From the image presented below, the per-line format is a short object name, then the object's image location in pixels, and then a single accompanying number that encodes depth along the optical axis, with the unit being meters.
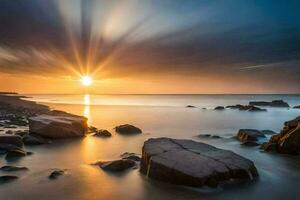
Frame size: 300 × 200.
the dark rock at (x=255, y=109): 47.14
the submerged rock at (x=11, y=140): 11.59
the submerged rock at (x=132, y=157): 10.16
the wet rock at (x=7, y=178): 7.68
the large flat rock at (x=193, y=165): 7.25
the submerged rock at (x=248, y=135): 14.56
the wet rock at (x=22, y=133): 14.47
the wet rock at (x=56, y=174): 8.27
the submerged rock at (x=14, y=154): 10.26
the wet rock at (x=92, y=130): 17.98
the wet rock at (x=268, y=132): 17.76
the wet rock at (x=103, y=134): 16.29
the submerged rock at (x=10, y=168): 8.66
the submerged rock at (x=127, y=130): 17.41
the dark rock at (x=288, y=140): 11.24
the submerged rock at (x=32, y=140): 12.90
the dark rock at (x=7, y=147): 11.07
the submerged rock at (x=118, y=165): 8.98
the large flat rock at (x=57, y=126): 14.38
